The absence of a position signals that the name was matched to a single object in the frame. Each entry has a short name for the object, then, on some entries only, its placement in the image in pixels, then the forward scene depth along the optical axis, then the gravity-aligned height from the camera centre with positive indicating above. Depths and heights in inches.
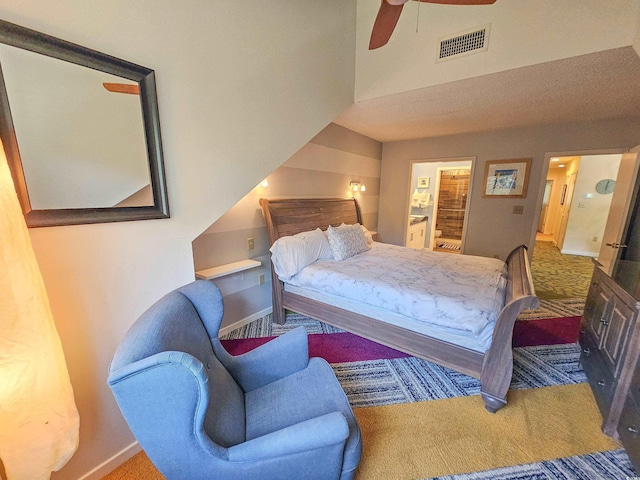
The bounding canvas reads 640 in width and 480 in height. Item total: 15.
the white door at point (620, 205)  99.7 -3.2
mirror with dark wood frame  36.6 +9.7
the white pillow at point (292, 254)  100.5 -25.0
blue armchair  30.0 -34.4
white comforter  69.6 -29.9
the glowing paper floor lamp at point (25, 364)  31.9 -23.9
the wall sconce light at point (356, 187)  163.2 +4.5
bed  62.7 -40.1
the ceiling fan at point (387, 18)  55.3 +43.8
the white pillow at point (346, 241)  115.0 -23.0
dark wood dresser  52.2 -39.1
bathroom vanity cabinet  203.0 -35.0
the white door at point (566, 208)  233.4 -10.9
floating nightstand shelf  84.2 -28.3
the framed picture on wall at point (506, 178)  146.7 +10.8
